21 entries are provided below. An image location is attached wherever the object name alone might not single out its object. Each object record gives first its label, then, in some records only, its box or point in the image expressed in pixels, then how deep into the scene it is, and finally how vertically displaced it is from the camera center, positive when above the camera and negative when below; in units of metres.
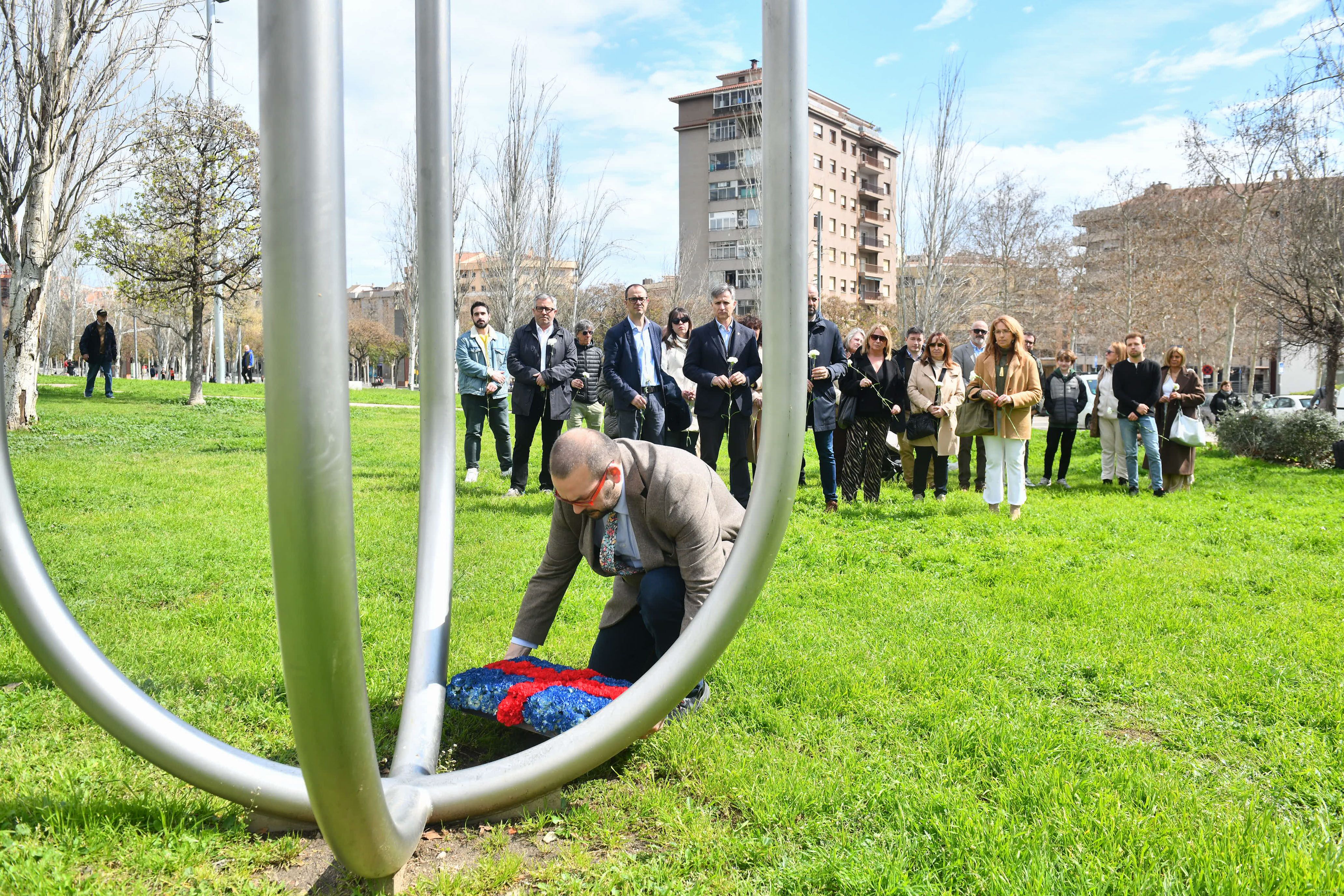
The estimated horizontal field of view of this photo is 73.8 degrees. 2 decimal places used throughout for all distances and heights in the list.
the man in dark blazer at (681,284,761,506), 8.91 +0.24
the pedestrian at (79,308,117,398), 21.47 +1.22
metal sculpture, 1.83 -0.33
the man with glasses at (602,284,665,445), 9.15 +0.29
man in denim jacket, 10.64 +0.19
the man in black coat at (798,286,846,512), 9.27 +0.22
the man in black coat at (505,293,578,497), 9.98 +0.22
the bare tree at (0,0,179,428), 13.54 +4.14
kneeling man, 3.68 -0.59
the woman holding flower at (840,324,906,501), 10.15 -0.12
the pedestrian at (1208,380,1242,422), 22.62 -0.09
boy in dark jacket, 12.23 -0.10
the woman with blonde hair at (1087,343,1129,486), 12.45 -0.36
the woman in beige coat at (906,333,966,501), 10.42 +0.02
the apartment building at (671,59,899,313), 68.56 +17.65
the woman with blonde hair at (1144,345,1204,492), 11.73 -0.12
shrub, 15.66 -0.67
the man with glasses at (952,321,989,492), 11.96 +0.47
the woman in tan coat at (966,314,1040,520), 9.07 +0.04
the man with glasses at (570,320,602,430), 10.48 +0.24
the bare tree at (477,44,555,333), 27.81 +5.59
